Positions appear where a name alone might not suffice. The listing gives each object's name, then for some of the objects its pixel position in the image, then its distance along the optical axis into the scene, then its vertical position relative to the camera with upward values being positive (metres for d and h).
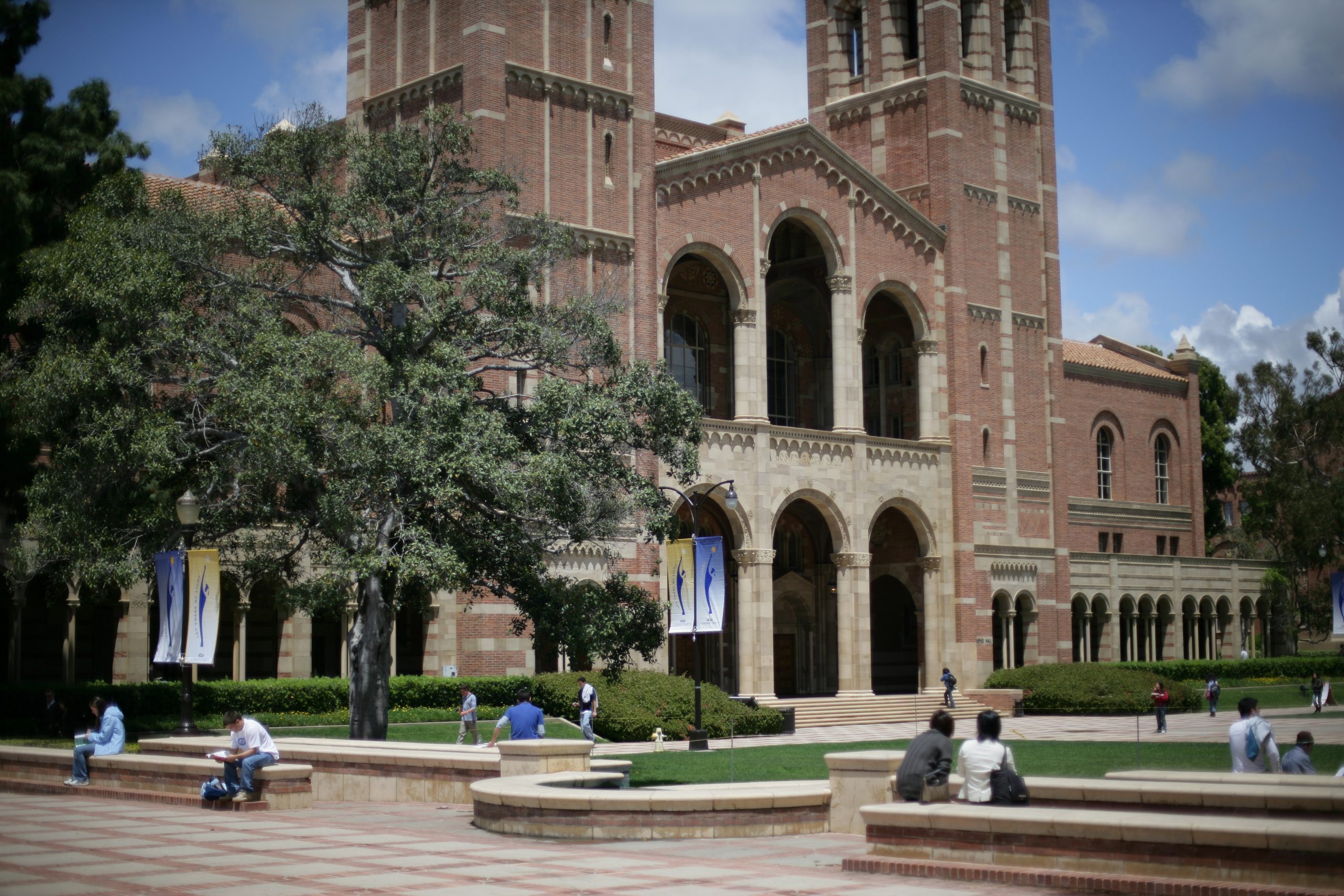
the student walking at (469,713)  28.81 -1.70
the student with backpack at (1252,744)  16.16 -1.31
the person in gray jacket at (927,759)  14.14 -1.29
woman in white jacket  13.63 -1.25
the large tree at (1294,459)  60.25 +7.10
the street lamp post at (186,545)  22.98 +1.39
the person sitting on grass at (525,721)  20.03 -1.30
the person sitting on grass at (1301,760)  16.16 -1.49
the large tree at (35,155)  29.53 +9.84
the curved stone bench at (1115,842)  10.94 -1.76
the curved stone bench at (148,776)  18.83 -2.06
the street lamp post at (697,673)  31.25 -0.97
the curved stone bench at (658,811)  15.67 -2.00
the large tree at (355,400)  23.72 +3.85
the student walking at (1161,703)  37.81 -2.02
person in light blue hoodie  21.08 -1.66
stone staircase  42.66 -2.51
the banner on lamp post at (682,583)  26.61 +0.79
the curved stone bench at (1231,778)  13.48 -1.54
